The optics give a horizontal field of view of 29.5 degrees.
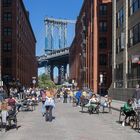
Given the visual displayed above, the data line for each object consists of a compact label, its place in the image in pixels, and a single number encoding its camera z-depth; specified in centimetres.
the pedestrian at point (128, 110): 1186
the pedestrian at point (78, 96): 2402
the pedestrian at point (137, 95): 1437
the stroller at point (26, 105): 1898
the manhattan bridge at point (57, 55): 10621
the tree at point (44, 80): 9636
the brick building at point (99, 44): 4871
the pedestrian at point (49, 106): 1363
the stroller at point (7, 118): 1053
